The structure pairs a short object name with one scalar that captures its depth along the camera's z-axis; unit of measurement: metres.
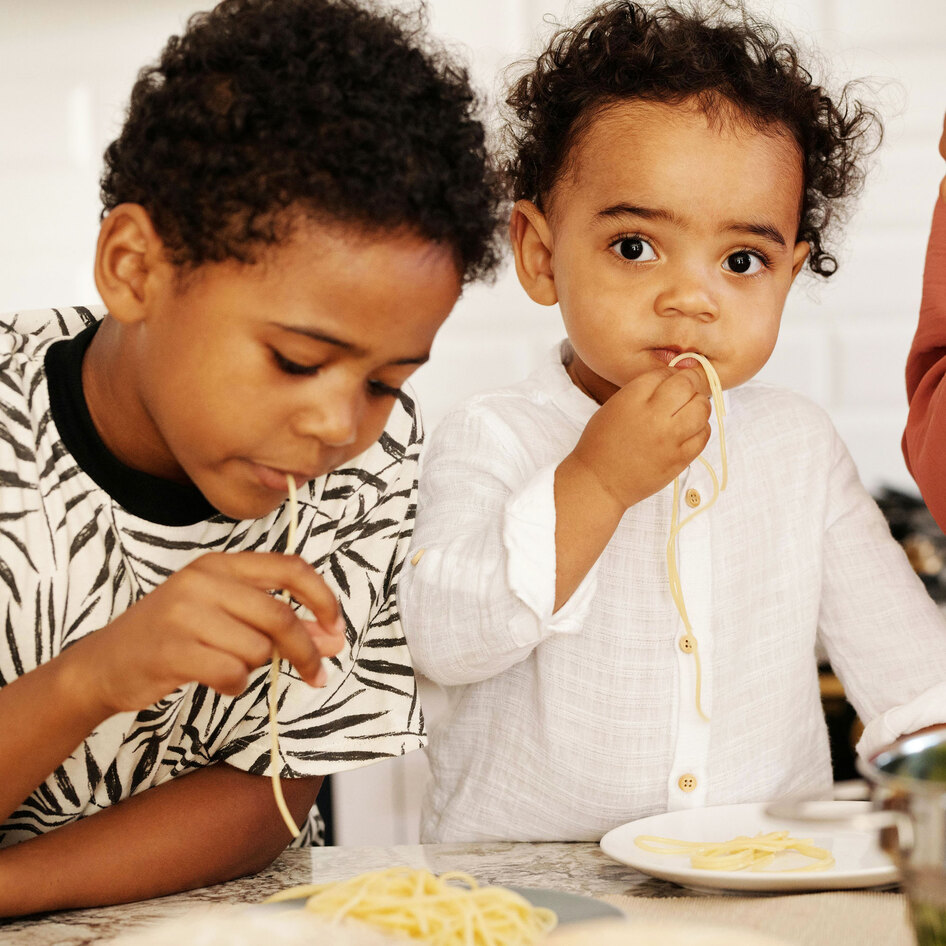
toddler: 1.00
